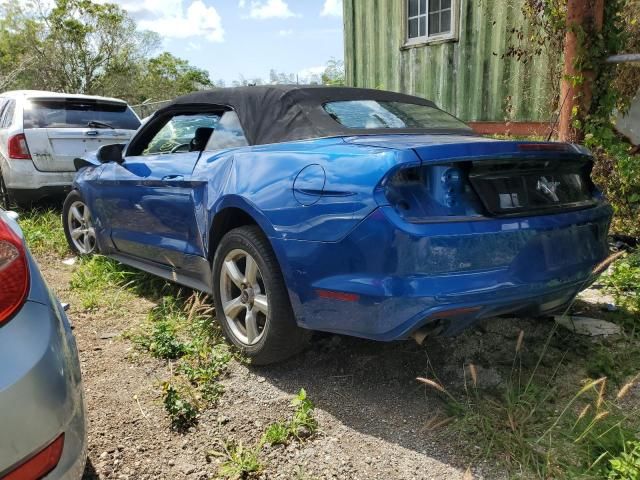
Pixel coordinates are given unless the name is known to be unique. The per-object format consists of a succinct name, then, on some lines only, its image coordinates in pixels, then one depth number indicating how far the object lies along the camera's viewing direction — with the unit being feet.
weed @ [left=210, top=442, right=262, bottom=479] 7.27
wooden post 14.49
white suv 21.71
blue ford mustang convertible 7.42
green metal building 25.20
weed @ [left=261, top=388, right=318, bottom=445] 7.91
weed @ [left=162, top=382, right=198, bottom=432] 8.47
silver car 4.87
